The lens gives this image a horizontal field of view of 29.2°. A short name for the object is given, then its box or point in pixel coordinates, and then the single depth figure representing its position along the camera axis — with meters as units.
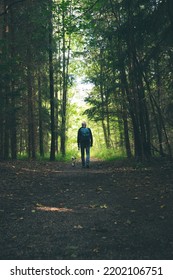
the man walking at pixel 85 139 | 15.36
